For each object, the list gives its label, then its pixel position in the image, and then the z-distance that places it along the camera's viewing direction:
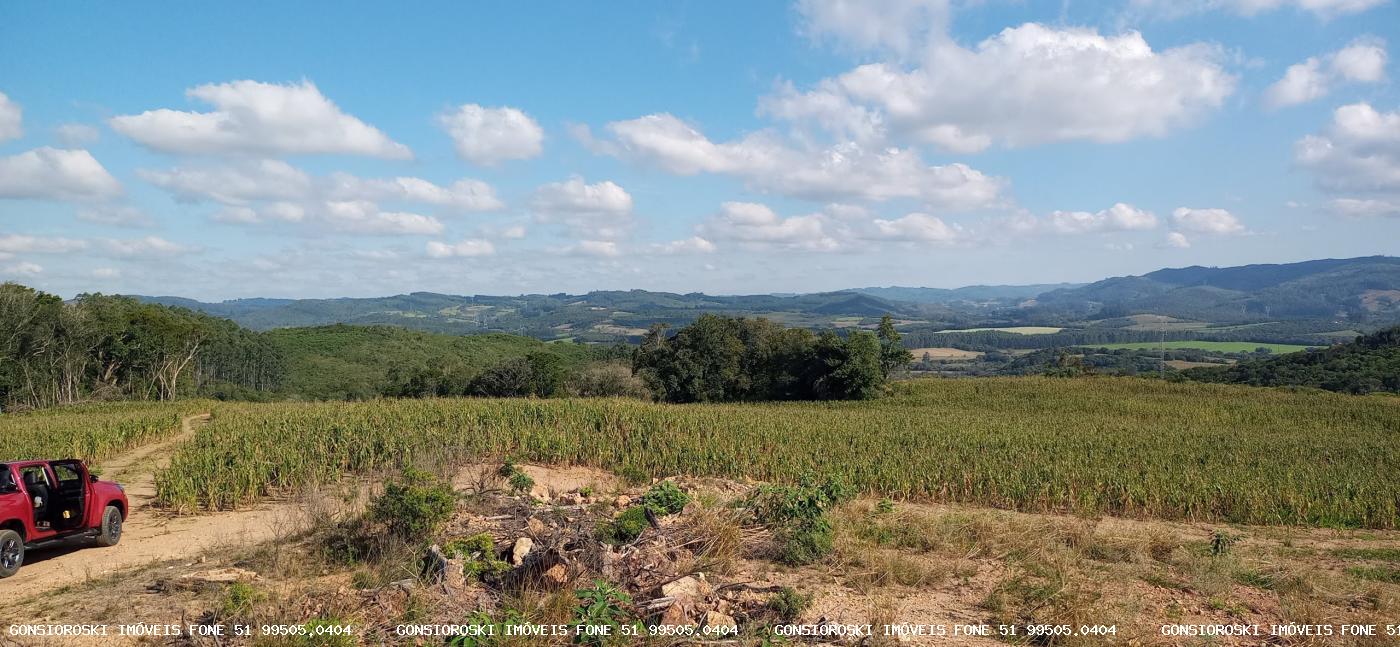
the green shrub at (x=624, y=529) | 8.30
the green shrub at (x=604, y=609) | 5.97
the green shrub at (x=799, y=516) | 8.47
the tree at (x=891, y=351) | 49.70
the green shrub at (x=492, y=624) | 5.80
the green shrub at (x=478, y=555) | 7.48
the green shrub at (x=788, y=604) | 6.50
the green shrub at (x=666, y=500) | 9.54
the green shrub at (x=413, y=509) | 8.40
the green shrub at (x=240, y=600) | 6.14
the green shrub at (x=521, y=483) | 11.68
